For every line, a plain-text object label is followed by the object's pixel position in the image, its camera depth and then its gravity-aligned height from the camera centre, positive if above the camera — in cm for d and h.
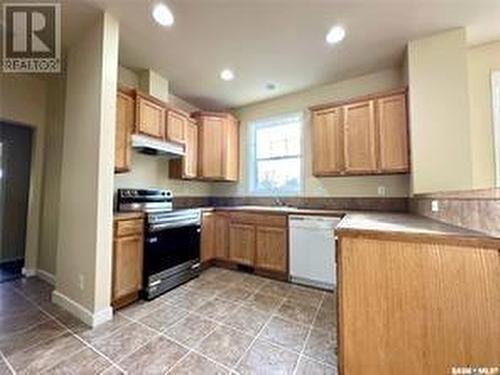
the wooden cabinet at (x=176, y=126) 350 +103
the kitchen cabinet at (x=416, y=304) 106 -50
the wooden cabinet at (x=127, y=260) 245 -66
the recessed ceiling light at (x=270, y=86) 384 +173
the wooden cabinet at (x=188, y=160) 389 +58
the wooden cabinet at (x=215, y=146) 420 +86
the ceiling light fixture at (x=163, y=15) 229 +173
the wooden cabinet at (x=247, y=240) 341 -65
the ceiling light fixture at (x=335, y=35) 256 +172
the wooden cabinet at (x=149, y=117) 302 +102
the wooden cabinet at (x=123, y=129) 280 +77
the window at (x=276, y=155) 415 +73
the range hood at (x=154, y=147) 297 +65
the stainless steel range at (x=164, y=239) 276 -53
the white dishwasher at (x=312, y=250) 303 -67
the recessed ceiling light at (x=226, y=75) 348 +175
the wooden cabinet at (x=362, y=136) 298 +78
